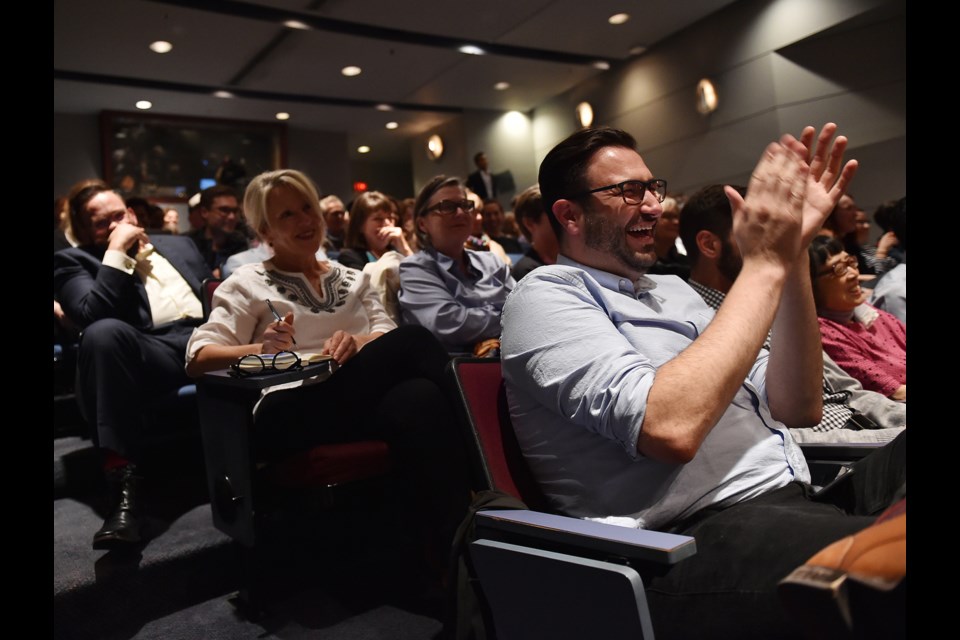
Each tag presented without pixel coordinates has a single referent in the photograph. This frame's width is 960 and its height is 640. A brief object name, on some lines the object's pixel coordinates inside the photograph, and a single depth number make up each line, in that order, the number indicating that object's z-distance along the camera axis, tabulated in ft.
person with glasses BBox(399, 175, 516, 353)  8.62
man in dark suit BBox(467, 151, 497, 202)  29.48
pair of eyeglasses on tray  5.80
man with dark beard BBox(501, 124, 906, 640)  3.12
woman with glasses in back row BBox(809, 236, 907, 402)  7.44
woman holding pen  5.97
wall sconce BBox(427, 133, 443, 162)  33.40
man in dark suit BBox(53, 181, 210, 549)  7.25
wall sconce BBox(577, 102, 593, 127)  28.68
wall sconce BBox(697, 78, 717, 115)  24.07
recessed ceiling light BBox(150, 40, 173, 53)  21.93
